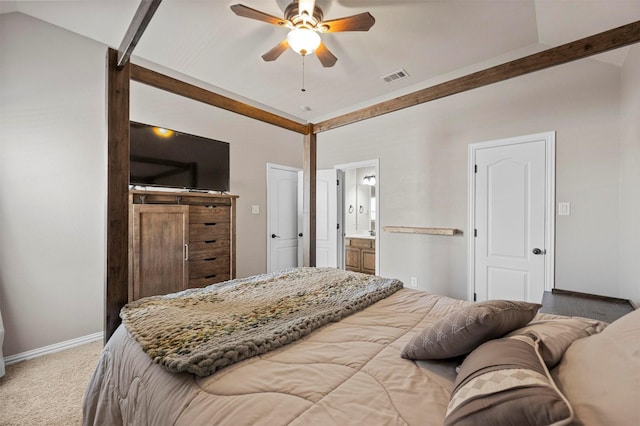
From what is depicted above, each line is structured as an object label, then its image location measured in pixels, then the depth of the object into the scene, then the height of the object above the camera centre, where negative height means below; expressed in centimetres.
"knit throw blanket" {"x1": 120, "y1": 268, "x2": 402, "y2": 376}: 97 -49
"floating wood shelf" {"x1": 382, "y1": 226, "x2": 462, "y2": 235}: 339 -24
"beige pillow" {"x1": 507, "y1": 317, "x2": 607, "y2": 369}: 81 -42
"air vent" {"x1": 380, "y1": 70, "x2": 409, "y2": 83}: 340 +167
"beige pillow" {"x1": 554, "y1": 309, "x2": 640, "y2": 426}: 50 -36
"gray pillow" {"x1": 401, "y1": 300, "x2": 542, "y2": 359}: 88 -38
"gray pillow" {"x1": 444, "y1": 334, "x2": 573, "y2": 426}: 52 -37
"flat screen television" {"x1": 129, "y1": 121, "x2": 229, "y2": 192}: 300 +60
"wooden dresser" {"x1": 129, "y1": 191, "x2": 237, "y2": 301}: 276 -32
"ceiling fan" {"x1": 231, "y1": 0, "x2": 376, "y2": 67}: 203 +141
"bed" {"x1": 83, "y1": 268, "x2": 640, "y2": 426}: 59 -51
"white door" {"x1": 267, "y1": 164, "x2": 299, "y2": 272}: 454 -10
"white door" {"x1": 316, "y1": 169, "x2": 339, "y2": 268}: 464 -12
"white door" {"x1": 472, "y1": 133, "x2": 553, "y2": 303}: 283 -8
